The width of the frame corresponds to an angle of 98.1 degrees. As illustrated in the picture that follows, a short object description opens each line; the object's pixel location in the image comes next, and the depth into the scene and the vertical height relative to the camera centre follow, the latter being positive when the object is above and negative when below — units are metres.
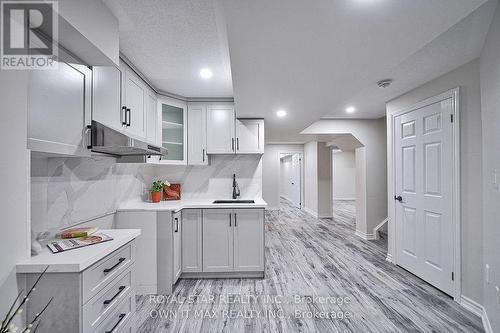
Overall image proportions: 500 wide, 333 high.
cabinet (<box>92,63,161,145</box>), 1.60 +0.62
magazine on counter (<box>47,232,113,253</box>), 1.27 -0.46
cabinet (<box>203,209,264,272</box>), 2.73 -0.90
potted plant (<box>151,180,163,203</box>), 2.87 -0.30
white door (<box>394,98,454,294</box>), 2.35 -0.29
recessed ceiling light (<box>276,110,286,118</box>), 3.03 +0.80
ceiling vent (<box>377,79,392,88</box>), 2.60 +1.04
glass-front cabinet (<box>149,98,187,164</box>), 2.91 +0.56
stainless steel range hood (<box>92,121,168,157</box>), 1.43 +0.19
